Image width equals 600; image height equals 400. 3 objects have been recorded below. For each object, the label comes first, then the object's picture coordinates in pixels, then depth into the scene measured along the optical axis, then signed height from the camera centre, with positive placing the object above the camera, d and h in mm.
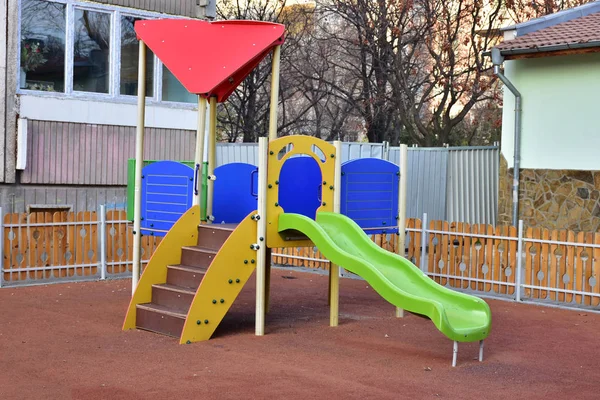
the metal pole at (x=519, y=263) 12957 -1179
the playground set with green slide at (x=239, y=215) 9555 -458
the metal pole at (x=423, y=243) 14156 -1001
